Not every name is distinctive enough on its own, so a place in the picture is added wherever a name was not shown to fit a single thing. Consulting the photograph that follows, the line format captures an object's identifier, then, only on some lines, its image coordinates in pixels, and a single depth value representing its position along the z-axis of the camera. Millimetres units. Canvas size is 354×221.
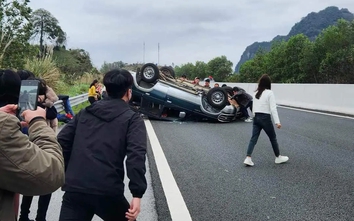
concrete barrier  17953
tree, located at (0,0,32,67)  16750
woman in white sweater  7832
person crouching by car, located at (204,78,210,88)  18072
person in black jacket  2900
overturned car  14977
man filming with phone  1834
